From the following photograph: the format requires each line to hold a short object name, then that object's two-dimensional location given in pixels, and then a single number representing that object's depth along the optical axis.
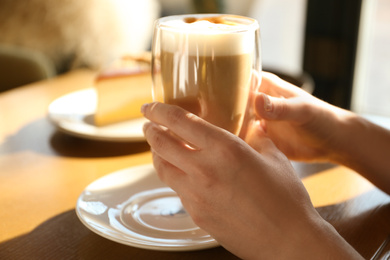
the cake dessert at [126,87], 1.27
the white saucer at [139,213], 0.65
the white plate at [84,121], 1.05
